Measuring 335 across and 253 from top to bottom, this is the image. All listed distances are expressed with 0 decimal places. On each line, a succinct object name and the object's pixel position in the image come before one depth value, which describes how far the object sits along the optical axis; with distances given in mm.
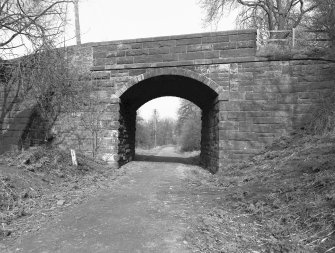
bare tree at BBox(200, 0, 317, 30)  19859
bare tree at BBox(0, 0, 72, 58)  6798
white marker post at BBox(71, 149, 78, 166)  8128
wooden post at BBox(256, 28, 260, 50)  8977
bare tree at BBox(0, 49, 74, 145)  7977
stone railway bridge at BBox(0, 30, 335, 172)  8766
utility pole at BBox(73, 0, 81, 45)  19992
